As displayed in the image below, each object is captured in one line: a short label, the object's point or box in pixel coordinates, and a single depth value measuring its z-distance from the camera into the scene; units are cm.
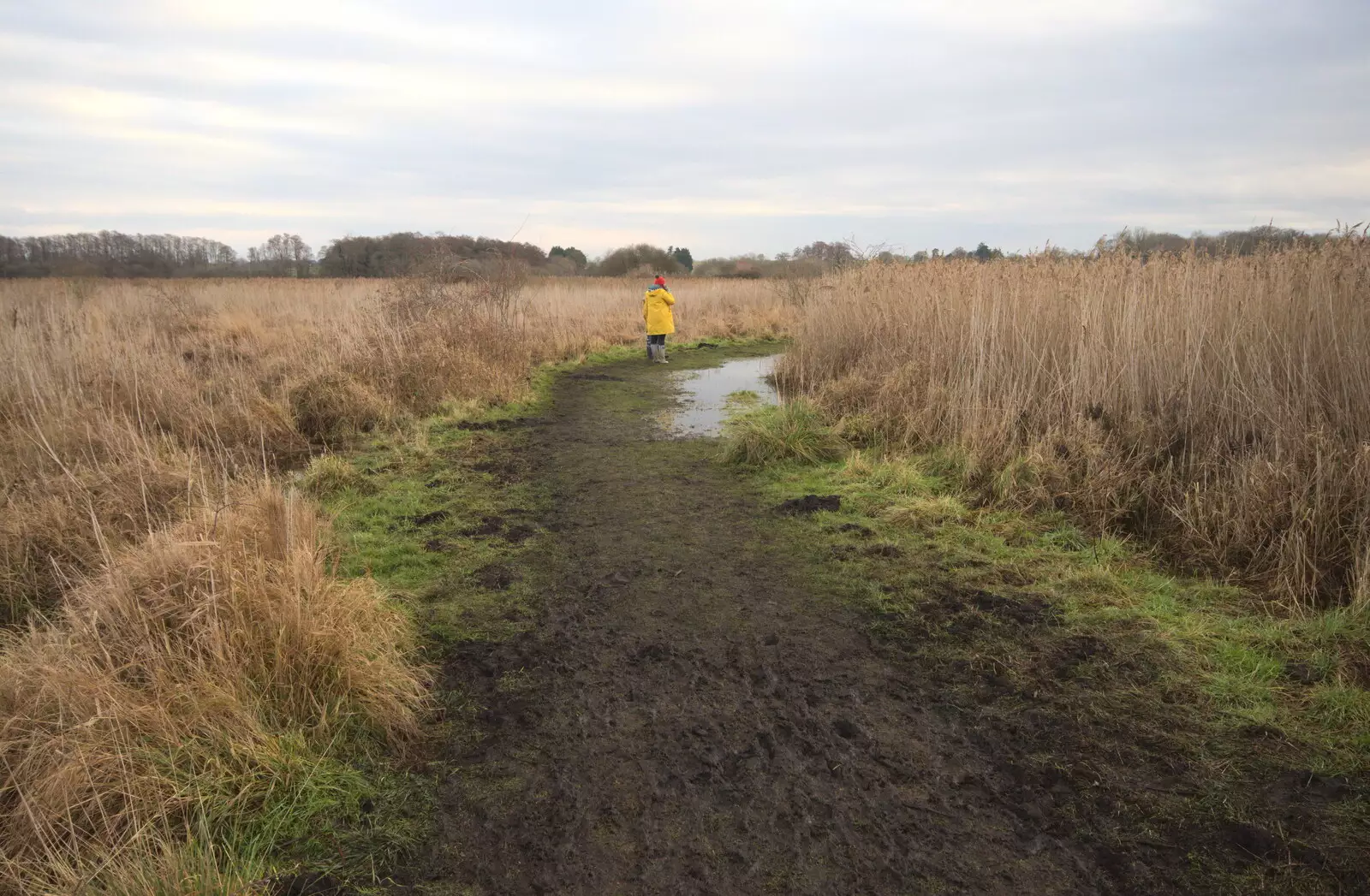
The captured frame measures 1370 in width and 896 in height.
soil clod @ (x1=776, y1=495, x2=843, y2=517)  573
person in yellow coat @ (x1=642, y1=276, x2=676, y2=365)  1508
